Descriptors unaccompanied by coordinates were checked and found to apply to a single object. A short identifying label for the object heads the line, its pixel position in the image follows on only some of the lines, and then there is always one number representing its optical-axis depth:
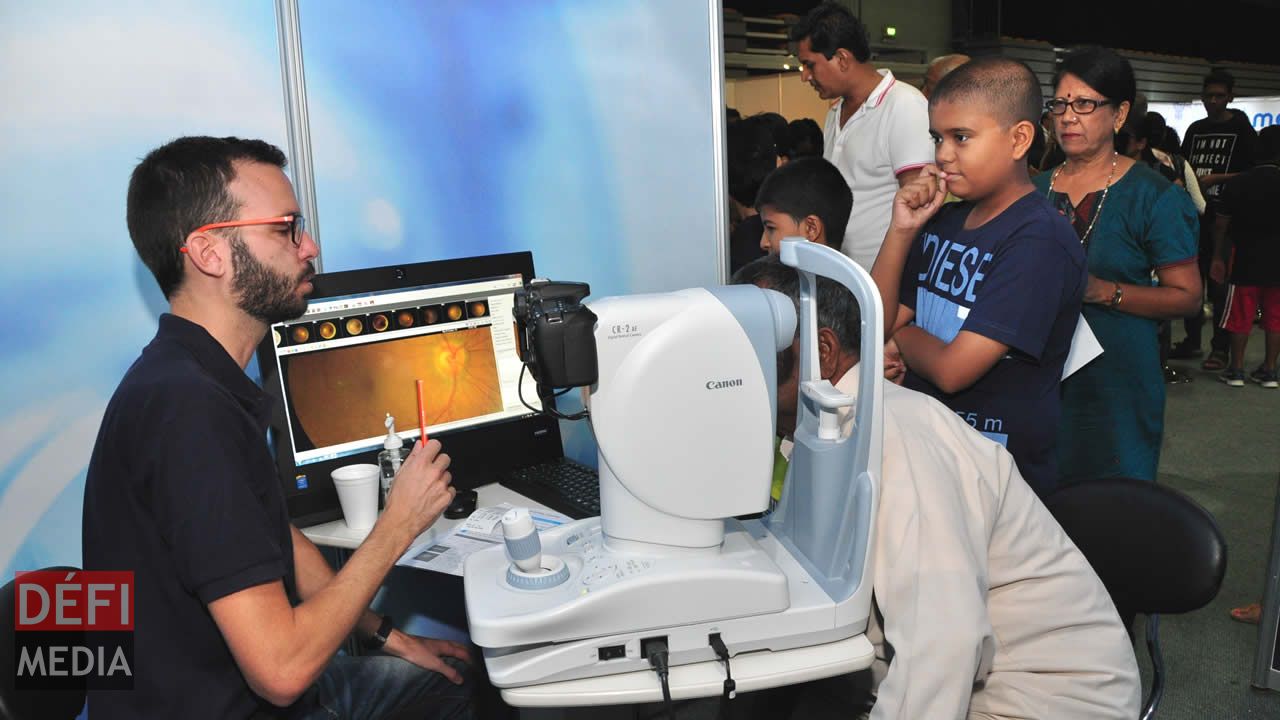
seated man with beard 1.14
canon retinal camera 1.12
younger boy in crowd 2.31
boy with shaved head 1.70
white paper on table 1.58
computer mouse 1.81
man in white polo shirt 2.70
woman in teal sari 2.21
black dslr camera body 1.09
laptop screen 1.81
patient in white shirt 1.14
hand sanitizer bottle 1.80
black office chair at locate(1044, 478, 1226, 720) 1.49
